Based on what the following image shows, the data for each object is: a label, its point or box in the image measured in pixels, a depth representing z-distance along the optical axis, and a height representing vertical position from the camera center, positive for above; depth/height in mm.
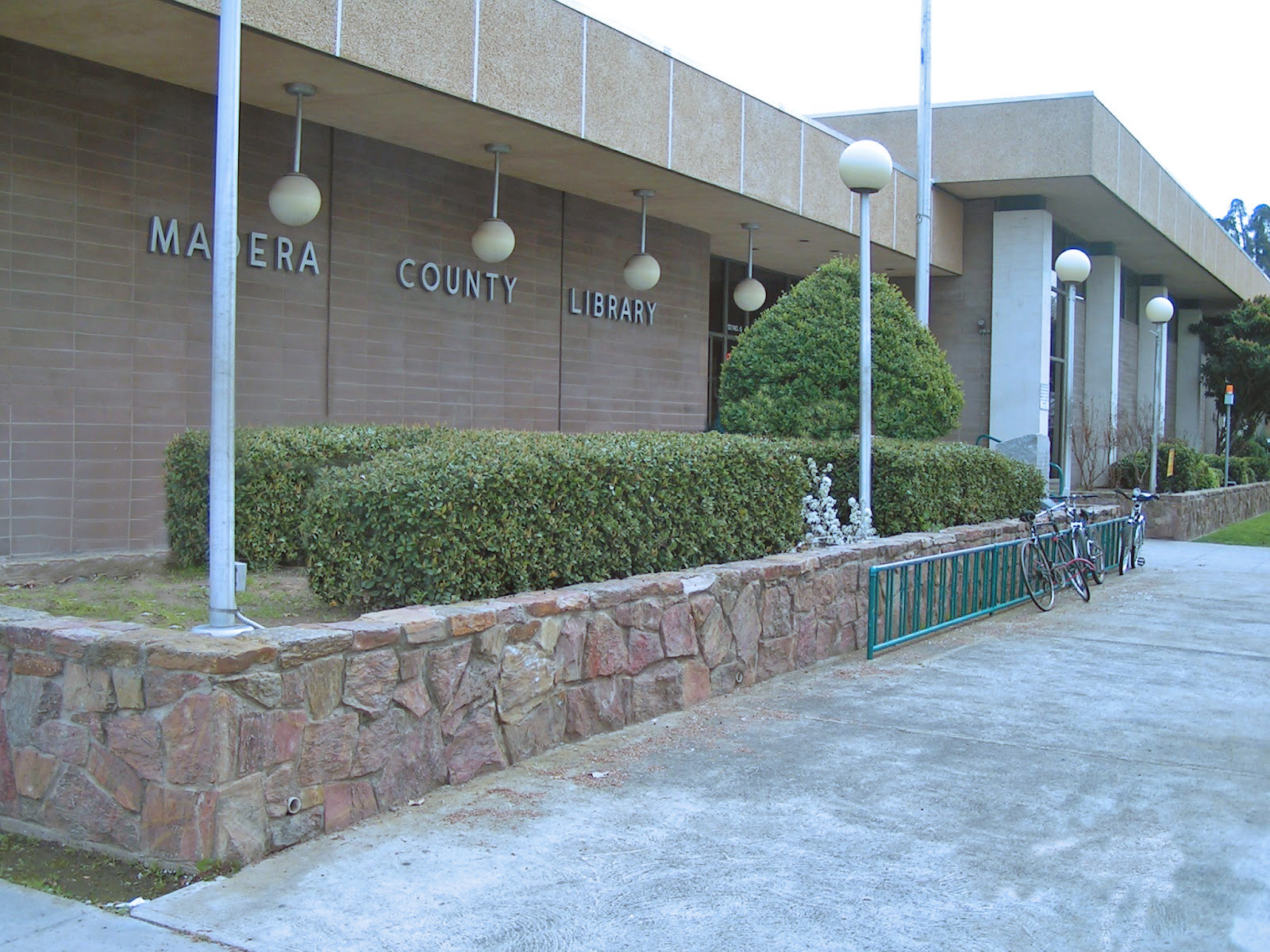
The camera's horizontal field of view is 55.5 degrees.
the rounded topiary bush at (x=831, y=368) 11195 +1119
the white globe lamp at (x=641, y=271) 14234 +2533
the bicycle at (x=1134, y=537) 14203 -560
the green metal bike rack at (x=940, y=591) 8844 -831
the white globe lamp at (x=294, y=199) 9992 +2341
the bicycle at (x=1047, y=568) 11156 -748
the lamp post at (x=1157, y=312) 19609 +2920
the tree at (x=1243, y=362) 33375 +3667
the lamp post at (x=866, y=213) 9344 +2231
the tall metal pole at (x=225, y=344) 4867 +545
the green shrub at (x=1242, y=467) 27594 +591
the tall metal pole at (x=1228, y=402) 26695 +2099
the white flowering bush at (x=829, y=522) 9461 -278
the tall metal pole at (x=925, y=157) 16391 +4501
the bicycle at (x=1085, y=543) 12031 -544
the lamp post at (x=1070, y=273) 15069 +2749
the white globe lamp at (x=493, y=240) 12008 +2425
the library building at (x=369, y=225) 9055 +2522
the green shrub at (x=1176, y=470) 21562 +380
